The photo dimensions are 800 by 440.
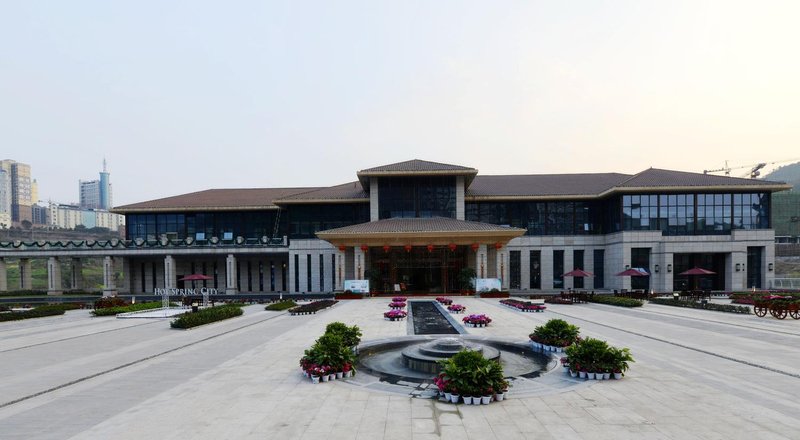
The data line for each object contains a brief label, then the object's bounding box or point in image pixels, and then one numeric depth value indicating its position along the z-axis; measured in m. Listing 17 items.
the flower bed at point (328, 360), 10.86
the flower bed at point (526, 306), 27.06
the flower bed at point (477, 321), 20.09
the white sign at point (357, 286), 39.19
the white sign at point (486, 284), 39.44
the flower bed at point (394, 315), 22.75
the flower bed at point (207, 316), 21.41
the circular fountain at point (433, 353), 11.88
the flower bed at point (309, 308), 27.05
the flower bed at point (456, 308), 26.38
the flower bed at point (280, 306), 29.33
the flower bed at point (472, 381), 8.97
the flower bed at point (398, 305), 28.27
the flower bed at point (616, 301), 29.46
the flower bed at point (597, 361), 10.80
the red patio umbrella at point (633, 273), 35.45
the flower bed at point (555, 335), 14.15
